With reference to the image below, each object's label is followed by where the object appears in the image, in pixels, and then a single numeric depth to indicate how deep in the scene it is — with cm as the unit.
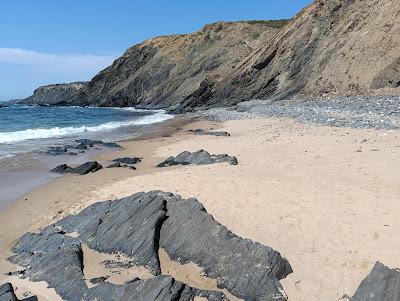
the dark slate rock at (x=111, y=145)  2290
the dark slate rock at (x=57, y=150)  2093
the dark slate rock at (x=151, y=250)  606
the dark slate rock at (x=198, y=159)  1493
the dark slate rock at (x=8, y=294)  587
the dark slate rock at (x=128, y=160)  1727
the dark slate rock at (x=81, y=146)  2262
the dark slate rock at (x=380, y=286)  564
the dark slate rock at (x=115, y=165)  1625
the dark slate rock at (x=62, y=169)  1595
